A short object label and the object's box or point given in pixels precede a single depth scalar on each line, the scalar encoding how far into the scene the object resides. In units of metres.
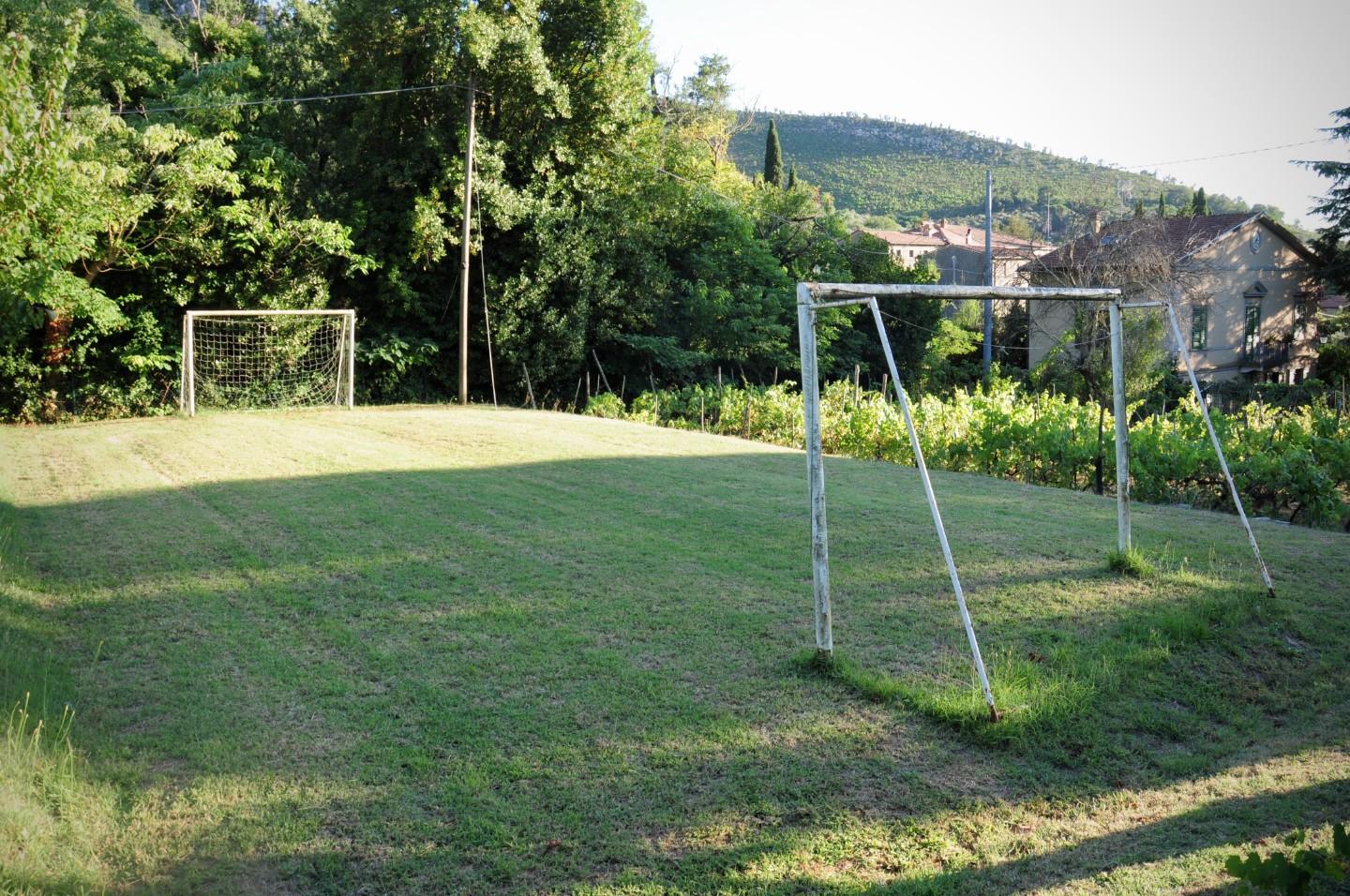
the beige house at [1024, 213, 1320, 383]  28.39
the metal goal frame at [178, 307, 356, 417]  16.27
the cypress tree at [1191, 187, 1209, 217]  41.17
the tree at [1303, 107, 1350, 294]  26.55
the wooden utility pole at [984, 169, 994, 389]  23.67
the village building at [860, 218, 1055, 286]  50.96
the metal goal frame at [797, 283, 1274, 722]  4.79
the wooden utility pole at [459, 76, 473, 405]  20.72
